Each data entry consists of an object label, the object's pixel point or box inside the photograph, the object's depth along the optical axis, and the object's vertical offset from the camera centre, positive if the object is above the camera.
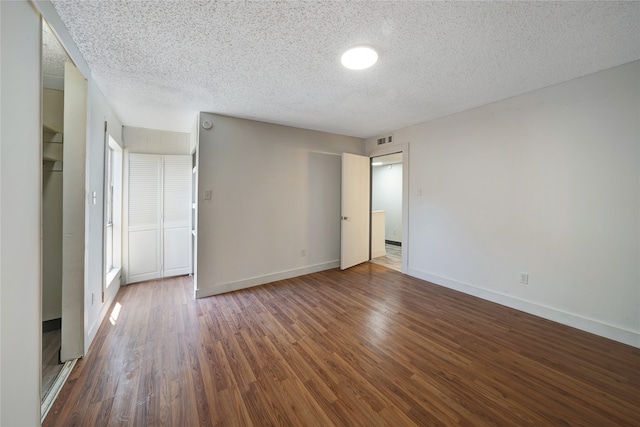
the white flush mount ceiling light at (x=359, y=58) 1.86 +1.28
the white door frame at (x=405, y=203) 3.94 +0.17
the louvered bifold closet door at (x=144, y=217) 3.58 -0.11
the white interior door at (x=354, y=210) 4.27 +0.04
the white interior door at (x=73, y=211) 1.87 -0.01
